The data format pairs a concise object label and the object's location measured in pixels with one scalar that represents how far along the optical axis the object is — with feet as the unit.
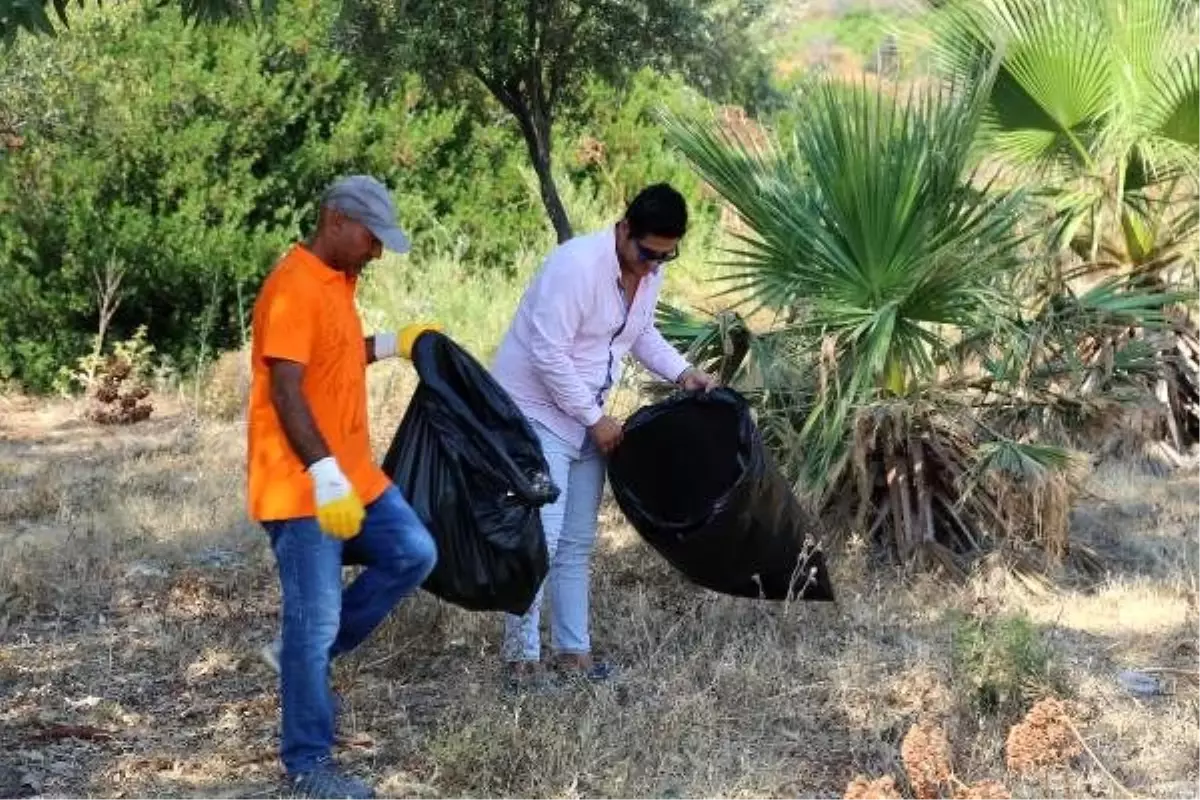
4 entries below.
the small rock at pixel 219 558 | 22.72
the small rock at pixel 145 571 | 22.12
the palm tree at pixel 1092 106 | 26.37
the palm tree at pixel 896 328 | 21.21
